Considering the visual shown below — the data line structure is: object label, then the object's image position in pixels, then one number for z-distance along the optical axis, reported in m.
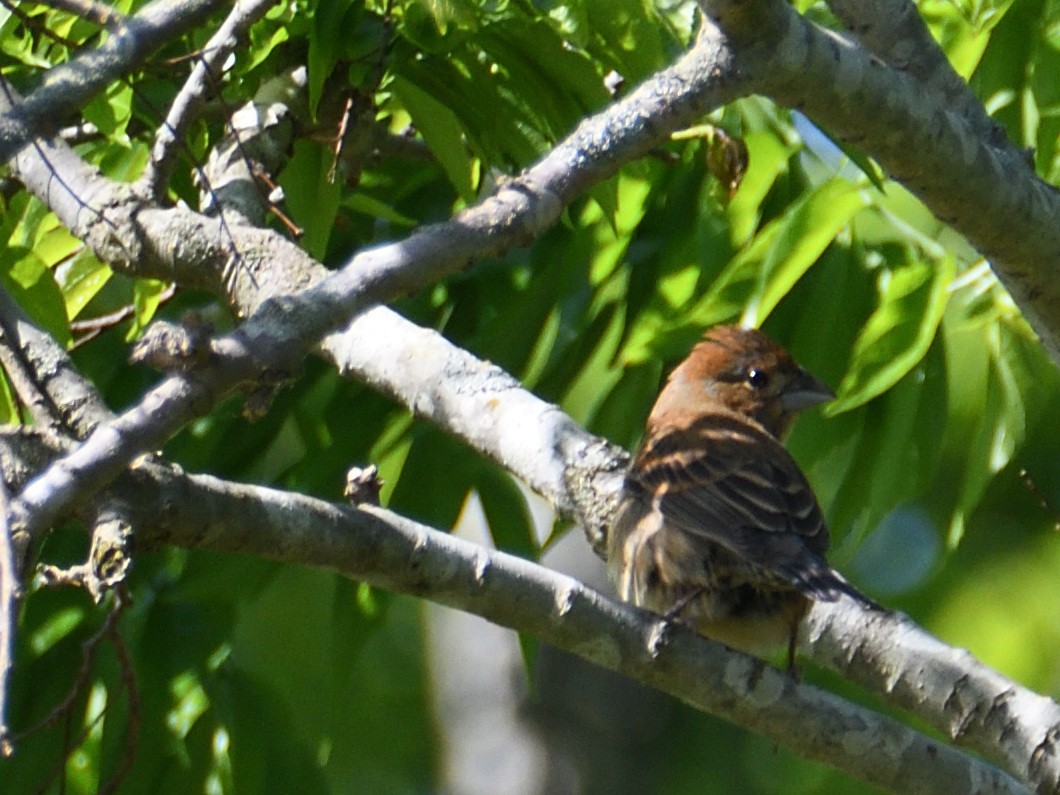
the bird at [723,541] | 7.30
